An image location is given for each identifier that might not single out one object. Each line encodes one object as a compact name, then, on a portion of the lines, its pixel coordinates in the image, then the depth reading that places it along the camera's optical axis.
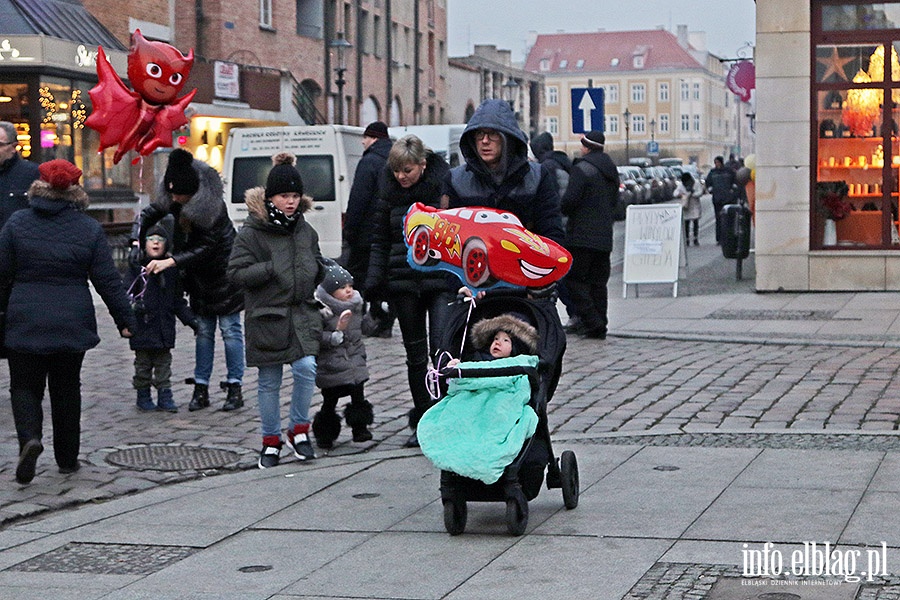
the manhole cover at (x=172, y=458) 8.66
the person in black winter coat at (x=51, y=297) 8.07
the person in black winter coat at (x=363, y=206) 12.90
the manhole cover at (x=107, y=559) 6.33
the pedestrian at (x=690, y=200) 29.92
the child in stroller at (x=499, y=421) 6.59
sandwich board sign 18.94
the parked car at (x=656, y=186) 55.22
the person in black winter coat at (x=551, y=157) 17.42
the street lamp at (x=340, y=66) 41.81
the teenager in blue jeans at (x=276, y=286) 8.40
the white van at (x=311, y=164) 20.53
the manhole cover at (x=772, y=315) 15.84
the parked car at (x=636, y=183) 51.28
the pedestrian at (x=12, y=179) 10.42
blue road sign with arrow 18.56
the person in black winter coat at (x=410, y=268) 8.80
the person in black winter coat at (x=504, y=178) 7.77
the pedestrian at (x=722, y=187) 30.28
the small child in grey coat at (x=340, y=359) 8.91
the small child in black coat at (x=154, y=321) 10.38
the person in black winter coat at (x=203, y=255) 10.40
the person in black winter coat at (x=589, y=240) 14.31
